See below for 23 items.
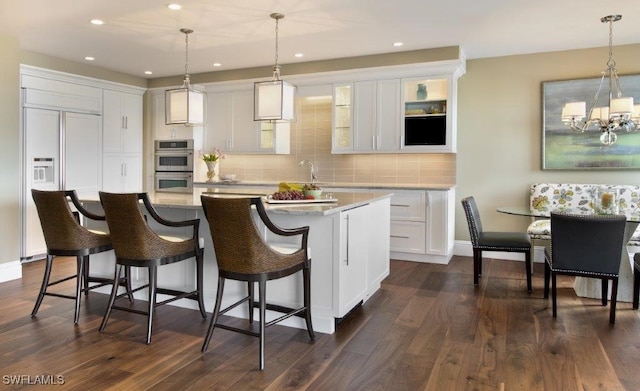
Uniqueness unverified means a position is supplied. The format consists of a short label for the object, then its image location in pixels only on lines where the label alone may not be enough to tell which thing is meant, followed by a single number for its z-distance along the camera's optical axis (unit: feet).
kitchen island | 10.12
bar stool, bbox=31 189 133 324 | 10.85
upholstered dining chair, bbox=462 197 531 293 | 13.60
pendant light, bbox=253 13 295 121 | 12.00
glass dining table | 12.60
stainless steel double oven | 22.54
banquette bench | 15.90
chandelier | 12.60
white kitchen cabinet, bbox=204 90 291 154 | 21.21
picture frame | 16.69
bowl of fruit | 11.33
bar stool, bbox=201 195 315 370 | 8.51
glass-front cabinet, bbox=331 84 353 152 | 19.48
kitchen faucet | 20.43
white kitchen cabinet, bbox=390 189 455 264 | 17.46
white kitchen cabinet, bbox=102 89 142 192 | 21.15
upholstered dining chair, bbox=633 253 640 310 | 11.63
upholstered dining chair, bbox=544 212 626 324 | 10.68
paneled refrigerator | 17.71
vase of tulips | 21.95
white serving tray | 10.64
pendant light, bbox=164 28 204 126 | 13.11
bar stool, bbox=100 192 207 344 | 9.69
